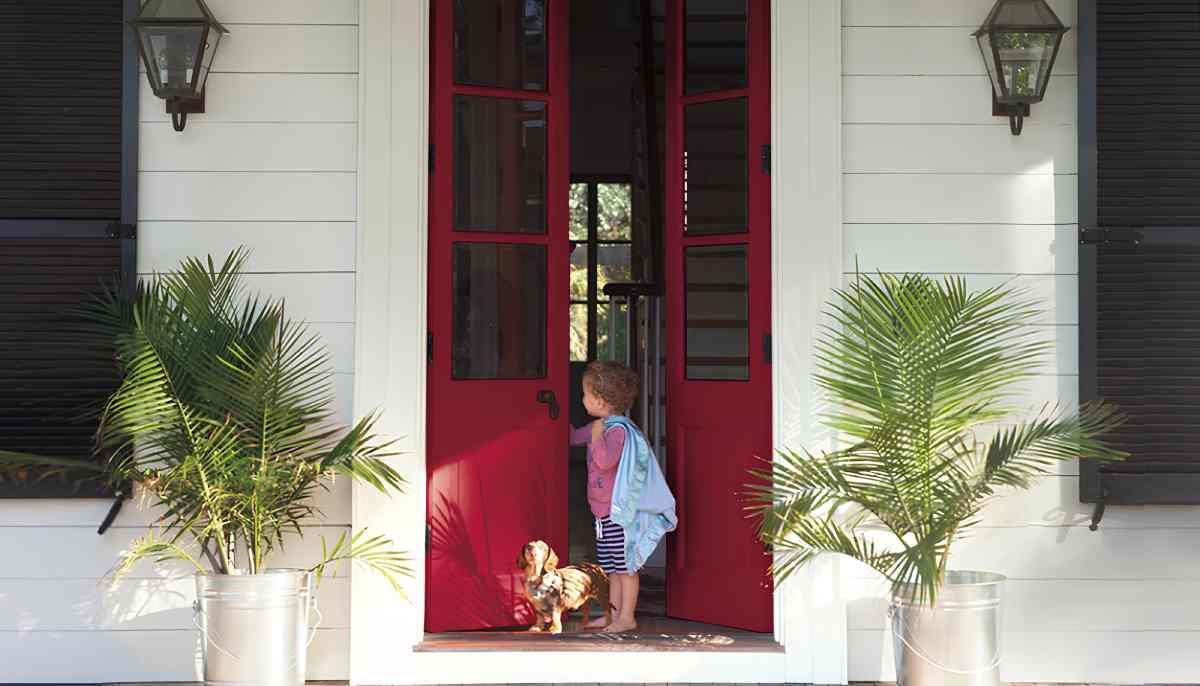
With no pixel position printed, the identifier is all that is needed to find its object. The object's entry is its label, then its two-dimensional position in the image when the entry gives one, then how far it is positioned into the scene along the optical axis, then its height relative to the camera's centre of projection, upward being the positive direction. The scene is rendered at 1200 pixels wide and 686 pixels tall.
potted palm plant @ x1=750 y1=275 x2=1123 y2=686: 3.55 -0.28
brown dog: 4.21 -0.74
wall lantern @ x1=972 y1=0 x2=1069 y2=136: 3.96 +1.05
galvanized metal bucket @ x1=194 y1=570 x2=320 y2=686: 3.59 -0.76
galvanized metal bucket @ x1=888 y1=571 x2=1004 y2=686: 3.55 -0.77
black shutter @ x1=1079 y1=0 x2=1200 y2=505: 4.07 +0.41
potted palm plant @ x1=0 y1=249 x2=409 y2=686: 3.62 -0.26
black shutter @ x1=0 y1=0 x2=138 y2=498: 4.03 +0.54
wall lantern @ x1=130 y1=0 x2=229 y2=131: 3.92 +1.04
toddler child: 4.41 -0.43
